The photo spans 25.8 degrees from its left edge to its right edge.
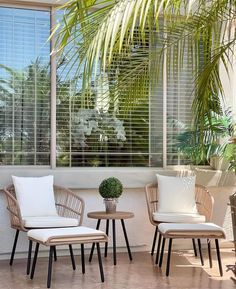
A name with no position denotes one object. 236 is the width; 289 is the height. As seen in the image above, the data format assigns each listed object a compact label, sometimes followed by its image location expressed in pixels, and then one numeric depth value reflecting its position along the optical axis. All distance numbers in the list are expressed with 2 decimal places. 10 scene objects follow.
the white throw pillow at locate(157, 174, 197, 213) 5.74
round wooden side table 5.31
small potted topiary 5.52
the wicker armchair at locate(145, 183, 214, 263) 5.69
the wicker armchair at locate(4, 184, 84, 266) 5.09
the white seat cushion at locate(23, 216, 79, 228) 5.00
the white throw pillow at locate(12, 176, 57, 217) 5.34
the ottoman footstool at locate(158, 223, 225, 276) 4.91
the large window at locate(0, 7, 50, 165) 5.83
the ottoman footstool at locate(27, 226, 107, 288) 4.41
